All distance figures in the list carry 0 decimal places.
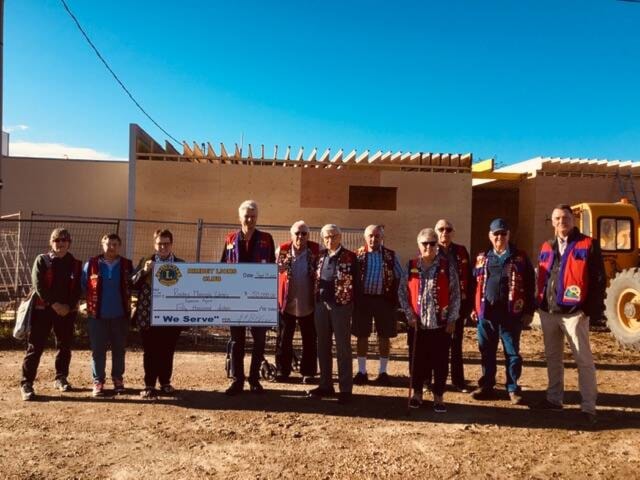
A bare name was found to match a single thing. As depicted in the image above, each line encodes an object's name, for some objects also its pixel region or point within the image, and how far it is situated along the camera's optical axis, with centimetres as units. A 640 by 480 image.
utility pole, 790
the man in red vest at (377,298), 630
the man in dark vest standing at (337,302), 552
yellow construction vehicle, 1088
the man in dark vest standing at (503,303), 560
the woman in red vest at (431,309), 527
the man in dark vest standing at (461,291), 600
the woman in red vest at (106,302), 559
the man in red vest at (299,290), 607
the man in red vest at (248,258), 591
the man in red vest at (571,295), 502
